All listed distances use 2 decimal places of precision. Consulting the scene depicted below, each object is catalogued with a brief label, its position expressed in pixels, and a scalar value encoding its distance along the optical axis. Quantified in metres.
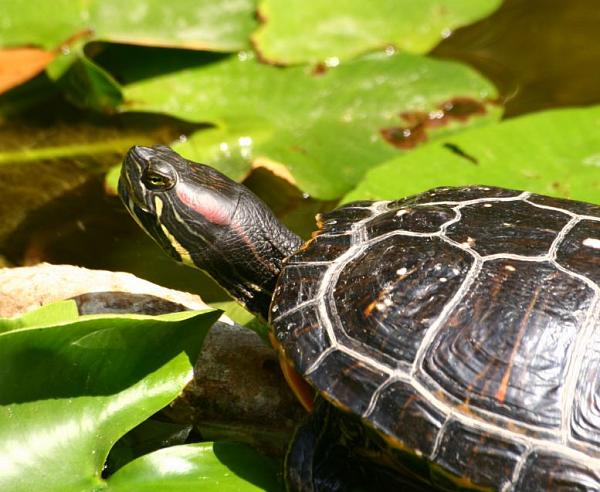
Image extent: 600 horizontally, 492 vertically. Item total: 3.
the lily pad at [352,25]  4.57
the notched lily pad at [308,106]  3.97
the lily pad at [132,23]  4.50
